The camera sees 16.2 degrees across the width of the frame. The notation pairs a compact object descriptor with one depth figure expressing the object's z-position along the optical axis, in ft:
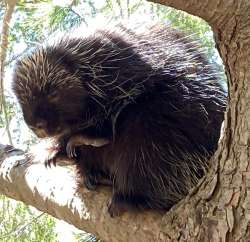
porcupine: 5.02
